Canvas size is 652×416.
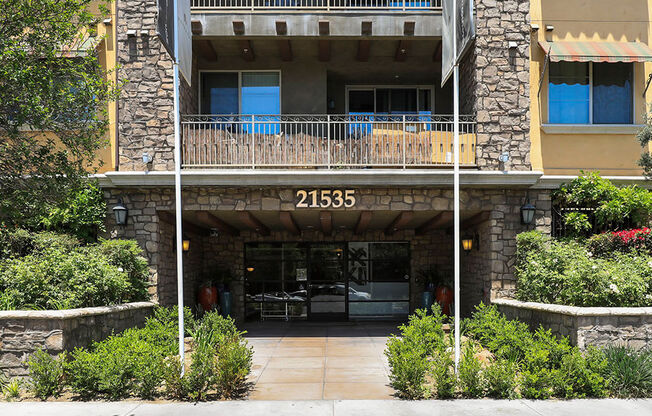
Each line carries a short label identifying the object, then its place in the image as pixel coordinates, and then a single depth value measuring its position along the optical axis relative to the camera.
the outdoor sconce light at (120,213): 11.53
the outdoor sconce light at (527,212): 11.62
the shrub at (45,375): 7.71
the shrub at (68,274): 8.98
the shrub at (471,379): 7.64
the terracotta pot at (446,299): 14.74
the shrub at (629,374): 7.69
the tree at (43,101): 8.44
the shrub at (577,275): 8.98
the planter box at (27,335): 8.10
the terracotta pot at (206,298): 14.77
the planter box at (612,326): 8.38
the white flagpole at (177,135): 8.62
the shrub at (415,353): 7.66
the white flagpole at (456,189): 8.27
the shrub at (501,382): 7.63
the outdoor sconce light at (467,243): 13.04
